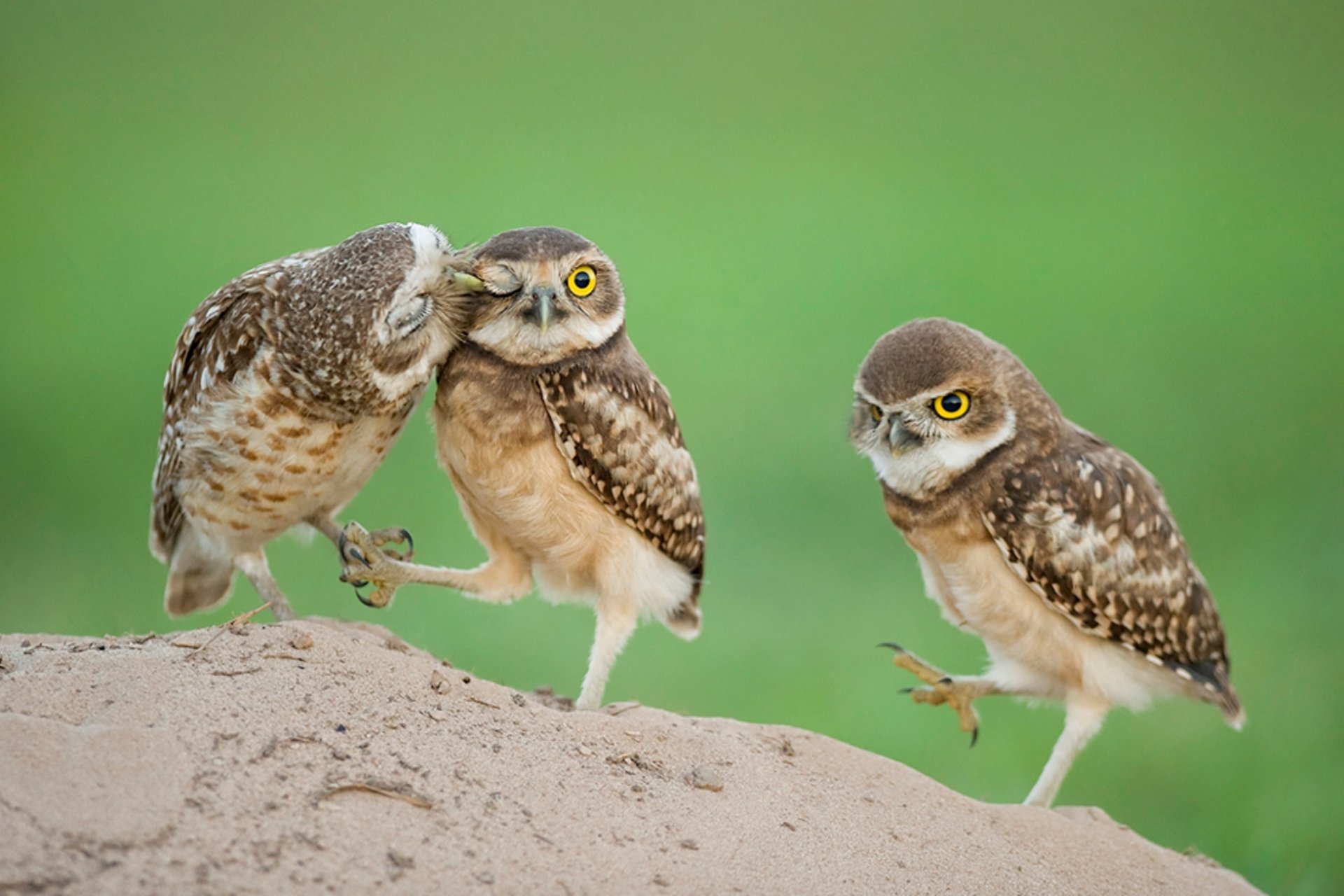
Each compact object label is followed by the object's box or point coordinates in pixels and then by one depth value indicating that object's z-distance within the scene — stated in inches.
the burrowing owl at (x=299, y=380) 258.5
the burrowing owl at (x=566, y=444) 268.7
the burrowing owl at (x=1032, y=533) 289.1
